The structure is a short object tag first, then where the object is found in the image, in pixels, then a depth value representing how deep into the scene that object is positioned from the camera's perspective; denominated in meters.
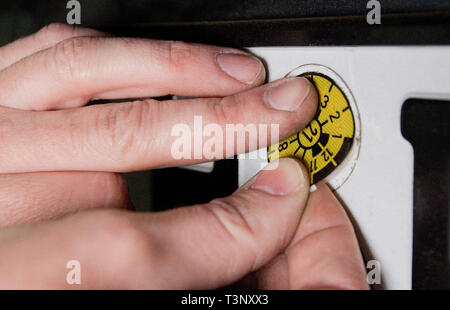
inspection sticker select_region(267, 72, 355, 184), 0.28
